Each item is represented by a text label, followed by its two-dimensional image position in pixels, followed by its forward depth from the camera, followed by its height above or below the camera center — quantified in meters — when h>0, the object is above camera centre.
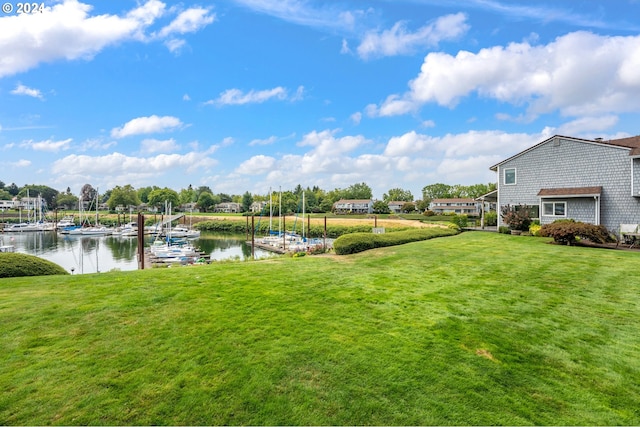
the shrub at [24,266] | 8.83 -1.49
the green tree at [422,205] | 96.20 +0.09
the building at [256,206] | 105.87 +1.09
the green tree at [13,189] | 156.76 +12.50
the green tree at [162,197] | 103.61 +4.67
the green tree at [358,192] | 123.81 +5.74
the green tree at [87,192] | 139.62 +9.08
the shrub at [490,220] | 27.31 -1.37
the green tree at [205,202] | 114.88 +2.99
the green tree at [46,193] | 122.25 +8.17
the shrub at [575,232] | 15.81 -1.52
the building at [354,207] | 102.38 +0.00
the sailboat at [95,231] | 57.72 -3.39
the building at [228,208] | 124.19 +0.77
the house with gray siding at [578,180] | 17.94 +1.38
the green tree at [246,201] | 104.69 +2.72
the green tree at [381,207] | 87.50 -0.22
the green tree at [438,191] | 111.88 +4.82
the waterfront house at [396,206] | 104.03 -0.03
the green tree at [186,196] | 117.50 +5.42
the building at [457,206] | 87.31 -0.44
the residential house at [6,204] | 117.32 +3.92
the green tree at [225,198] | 140.98 +5.28
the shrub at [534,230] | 19.05 -1.60
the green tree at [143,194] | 125.69 +7.03
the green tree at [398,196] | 117.54 +3.73
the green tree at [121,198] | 103.38 +4.50
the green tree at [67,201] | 125.84 +4.84
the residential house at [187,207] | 119.19 +1.40
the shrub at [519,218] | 20.89 -0.97
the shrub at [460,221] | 25.81 -1.33
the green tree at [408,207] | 95.19 -0.40
